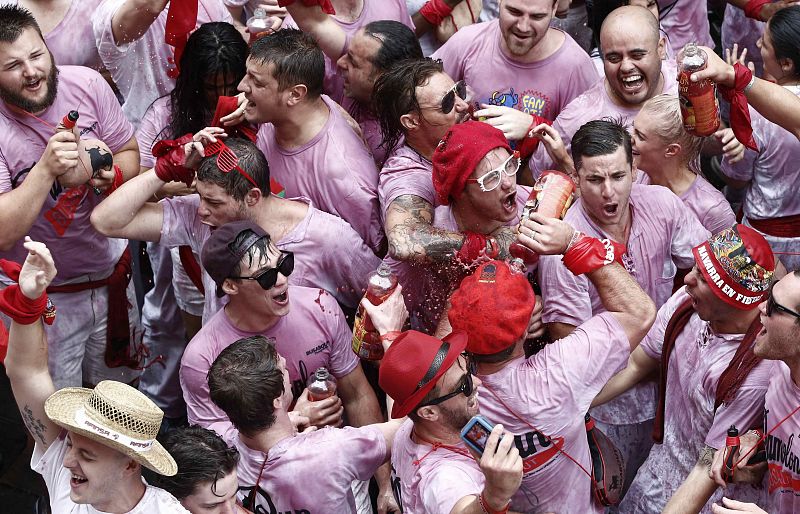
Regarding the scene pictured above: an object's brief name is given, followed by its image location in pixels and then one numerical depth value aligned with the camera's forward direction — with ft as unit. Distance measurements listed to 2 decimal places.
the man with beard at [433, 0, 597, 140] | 39.70
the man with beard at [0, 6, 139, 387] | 36.60
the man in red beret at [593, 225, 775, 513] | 28.43
